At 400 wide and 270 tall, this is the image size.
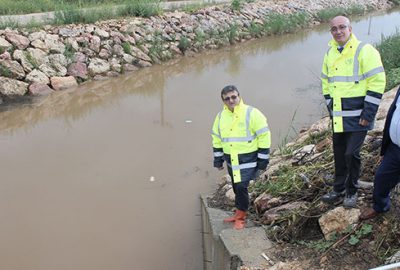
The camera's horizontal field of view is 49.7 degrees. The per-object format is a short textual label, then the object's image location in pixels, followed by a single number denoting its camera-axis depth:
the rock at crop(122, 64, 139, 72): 12.78
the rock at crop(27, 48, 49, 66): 11.43
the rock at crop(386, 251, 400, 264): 3.29
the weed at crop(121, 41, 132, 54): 13.23
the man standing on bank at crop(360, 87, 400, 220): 3.25
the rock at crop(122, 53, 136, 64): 12.98
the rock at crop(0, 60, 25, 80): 10.70
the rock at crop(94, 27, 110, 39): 13.18
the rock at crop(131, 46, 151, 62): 13.30
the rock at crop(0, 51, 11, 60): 10.87
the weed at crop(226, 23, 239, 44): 16.62
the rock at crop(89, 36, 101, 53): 12.70
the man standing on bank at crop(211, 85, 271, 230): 4.20
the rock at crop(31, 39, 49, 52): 11.75
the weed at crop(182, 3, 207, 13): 17.36
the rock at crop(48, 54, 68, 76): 11.62
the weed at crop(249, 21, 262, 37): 17.77
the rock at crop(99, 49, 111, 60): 12.63
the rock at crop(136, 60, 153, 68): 13.14
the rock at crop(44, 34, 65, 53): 11.95
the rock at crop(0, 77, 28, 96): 10.44
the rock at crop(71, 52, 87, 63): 12.05
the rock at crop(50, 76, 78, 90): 11.21
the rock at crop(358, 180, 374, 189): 4.15
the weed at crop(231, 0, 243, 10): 18.86
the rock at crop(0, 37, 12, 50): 11.13
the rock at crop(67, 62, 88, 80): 11.79
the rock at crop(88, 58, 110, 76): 12.12
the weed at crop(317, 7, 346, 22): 22.09
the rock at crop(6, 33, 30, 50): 11.44
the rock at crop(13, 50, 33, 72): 11.10
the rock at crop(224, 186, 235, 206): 5.60
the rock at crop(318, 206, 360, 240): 3.86
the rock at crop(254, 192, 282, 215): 4.81
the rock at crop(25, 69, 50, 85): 10.95
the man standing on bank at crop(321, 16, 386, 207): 3.62
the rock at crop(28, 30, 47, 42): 11.90
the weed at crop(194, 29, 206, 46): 15.36
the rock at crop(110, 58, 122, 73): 12.55
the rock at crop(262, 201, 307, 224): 4.48
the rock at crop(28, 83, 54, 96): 10.80
